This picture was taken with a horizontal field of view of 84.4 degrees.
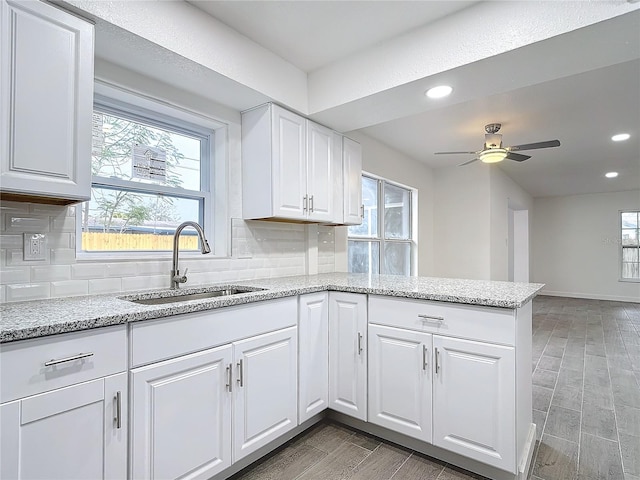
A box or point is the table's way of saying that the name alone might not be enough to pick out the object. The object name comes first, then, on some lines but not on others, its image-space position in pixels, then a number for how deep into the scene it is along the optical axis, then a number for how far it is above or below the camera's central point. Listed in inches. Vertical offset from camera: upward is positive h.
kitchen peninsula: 45.8 -22.6
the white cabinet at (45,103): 51.6 +22.1
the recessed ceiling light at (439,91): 84.6 +37.7
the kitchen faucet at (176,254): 79.0 -2.1
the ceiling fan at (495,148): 139.8 +37.9
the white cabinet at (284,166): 95.2 +22.5
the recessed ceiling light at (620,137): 159.9 +49.6
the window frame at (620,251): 303.7 -6.2
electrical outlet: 62.5 -0.3
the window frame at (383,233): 166.9 +6.3
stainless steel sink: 74.7 -11.9
